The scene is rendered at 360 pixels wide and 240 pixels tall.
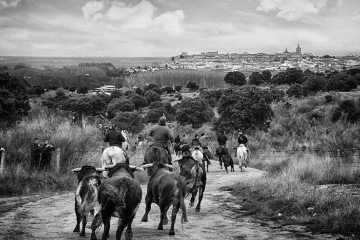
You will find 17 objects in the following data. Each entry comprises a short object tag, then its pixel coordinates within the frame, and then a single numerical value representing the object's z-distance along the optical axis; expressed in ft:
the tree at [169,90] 497.33
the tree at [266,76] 436.27
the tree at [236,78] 467.11
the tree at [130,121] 254.61
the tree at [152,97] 390.01
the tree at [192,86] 531.91
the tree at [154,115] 293.02
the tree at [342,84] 281.07
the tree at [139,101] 366.00
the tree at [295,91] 263.08
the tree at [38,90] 389.64
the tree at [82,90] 480.27
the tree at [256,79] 414.04
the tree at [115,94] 435.86
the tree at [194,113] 260.01
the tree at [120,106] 330.48
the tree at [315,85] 273.13
